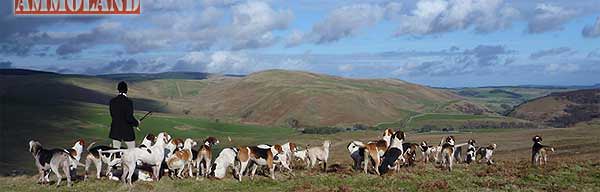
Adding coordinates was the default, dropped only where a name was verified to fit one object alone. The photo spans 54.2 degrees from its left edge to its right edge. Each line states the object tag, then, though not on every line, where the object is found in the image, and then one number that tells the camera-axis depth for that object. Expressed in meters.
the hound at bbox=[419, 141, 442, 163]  29.67
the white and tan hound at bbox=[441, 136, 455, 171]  25.23
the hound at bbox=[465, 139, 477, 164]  31.51
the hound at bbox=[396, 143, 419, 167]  26.23
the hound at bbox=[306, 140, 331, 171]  27.61
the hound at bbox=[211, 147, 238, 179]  22.11
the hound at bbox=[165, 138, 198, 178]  21.58
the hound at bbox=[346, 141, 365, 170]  23.97
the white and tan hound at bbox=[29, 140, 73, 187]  20.30
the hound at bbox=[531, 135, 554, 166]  26.19
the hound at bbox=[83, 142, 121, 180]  21.75
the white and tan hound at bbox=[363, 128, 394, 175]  23.22
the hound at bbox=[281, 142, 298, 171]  25.27
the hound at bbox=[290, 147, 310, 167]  28.53
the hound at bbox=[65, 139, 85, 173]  22.13
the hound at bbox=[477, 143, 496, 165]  31.61
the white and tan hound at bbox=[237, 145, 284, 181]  21.67
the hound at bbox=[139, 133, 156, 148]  22.72
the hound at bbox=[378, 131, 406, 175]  22.84
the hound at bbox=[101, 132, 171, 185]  19.33
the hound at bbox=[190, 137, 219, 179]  22.53
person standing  20.22
